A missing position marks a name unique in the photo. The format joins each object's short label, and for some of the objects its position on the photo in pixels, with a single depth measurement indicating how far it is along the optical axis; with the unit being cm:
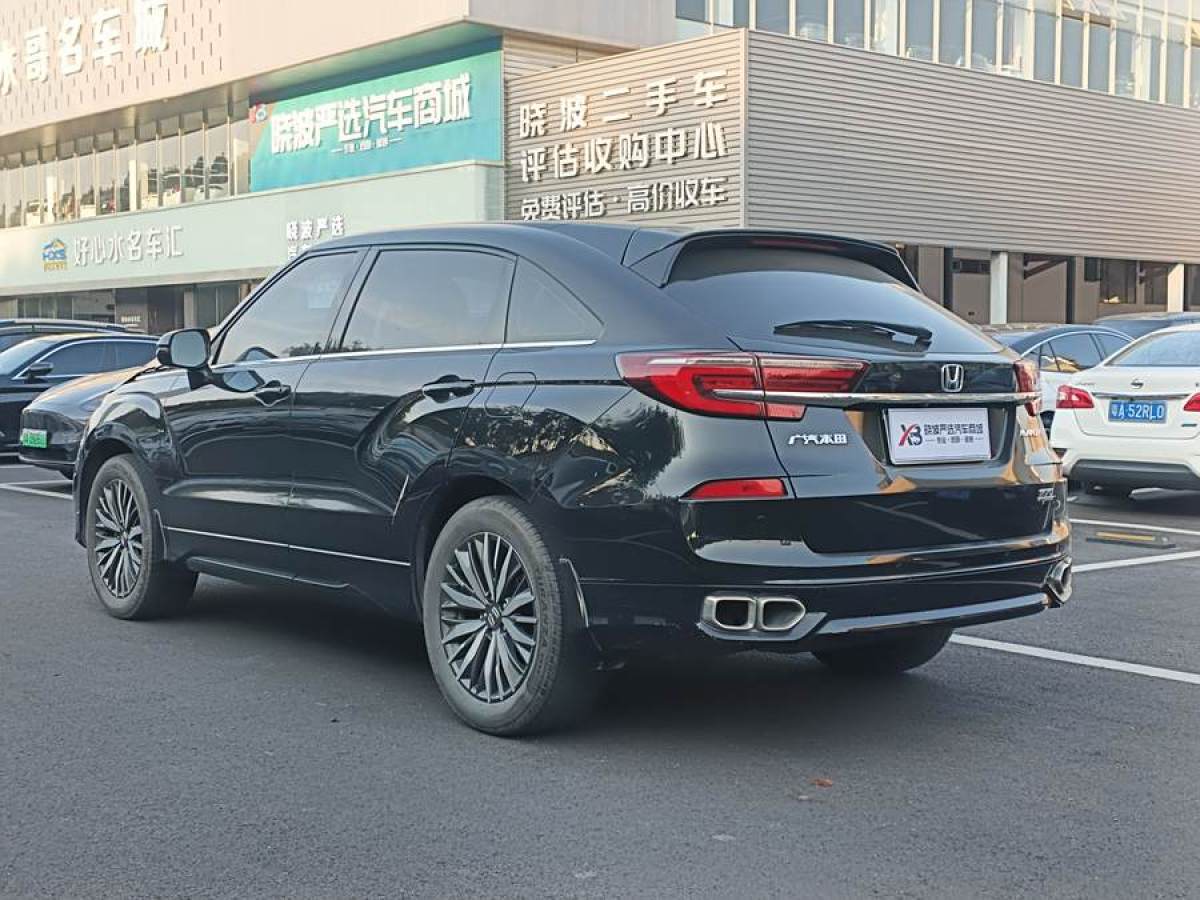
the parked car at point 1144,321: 1604
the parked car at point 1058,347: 1415
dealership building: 2483
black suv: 437
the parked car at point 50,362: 1523
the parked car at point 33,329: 1716
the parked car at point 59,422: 1239
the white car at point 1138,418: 1061
